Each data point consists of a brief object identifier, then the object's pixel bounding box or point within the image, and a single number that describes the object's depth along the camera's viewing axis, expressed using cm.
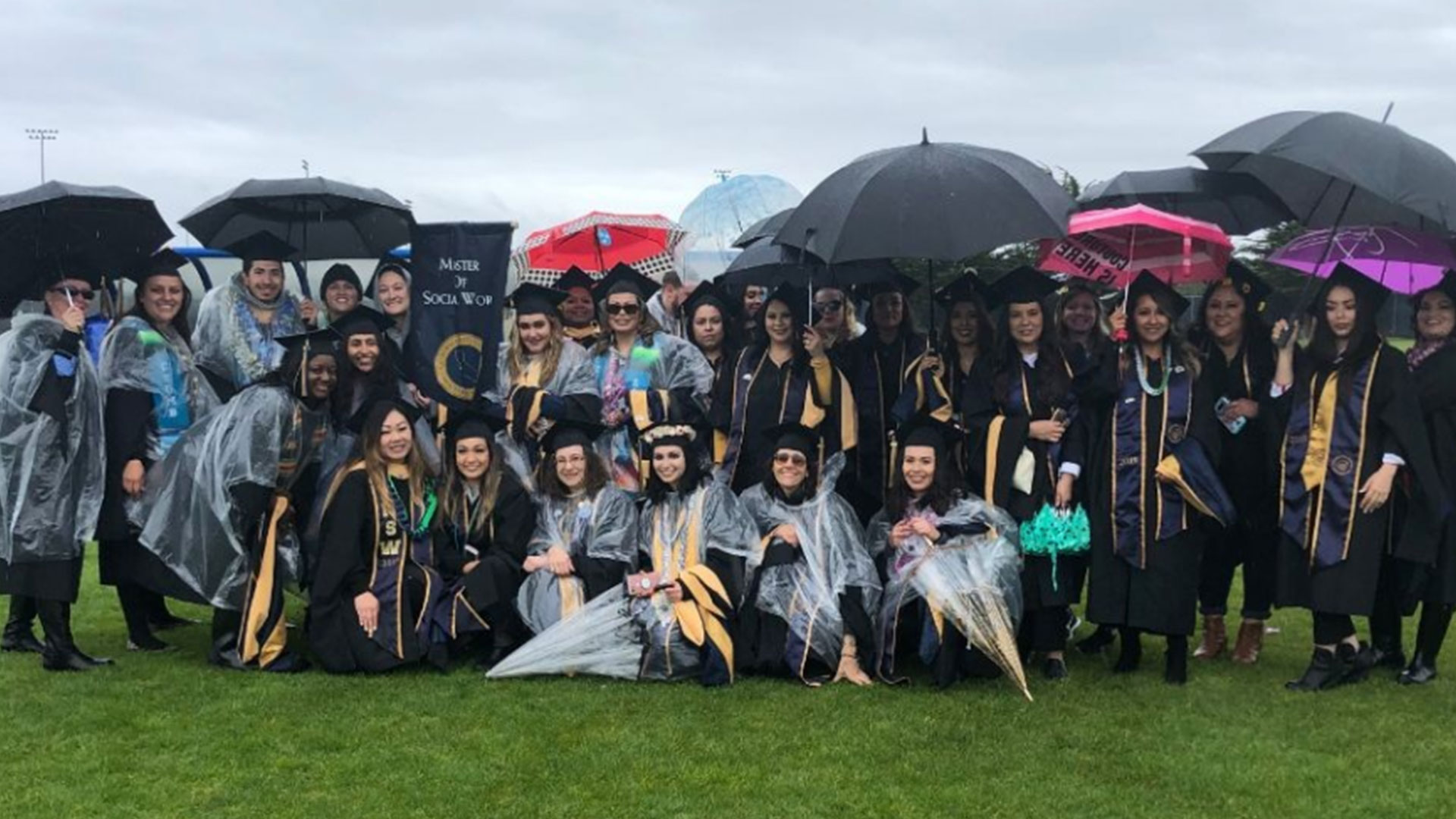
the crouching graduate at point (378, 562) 588
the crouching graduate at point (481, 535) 598
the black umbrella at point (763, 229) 827
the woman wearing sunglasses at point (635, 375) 639
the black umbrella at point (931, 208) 521
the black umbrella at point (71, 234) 570
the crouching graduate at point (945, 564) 554
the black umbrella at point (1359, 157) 488
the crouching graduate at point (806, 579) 573
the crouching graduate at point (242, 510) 594
